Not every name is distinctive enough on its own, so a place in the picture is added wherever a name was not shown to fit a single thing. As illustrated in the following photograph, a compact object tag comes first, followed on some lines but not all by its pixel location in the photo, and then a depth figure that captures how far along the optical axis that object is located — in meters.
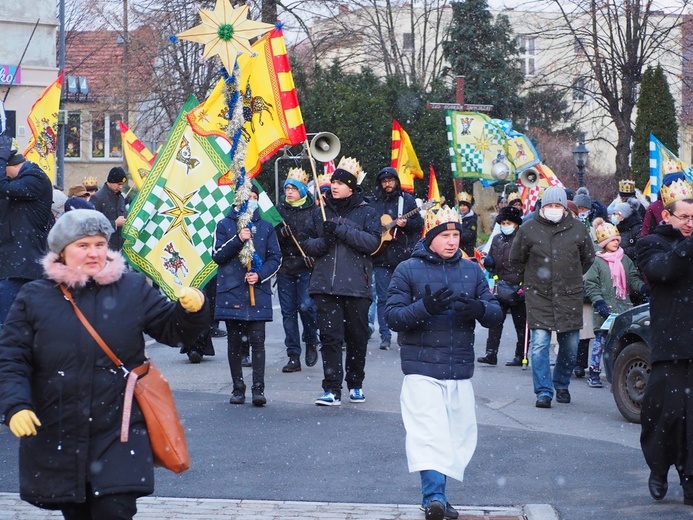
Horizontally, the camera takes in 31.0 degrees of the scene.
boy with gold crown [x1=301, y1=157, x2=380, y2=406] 10.12
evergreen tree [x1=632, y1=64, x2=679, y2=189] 37.72
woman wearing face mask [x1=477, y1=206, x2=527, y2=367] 13.45
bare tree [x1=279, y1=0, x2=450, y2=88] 34.47
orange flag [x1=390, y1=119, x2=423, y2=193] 18.84
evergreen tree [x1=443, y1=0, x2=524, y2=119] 46.66
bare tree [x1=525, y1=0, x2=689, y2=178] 36.19
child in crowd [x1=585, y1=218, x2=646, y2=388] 11.78
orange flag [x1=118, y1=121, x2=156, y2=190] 15.94
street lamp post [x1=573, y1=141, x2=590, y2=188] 31.73
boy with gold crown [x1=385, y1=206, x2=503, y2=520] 6.61
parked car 9.70
